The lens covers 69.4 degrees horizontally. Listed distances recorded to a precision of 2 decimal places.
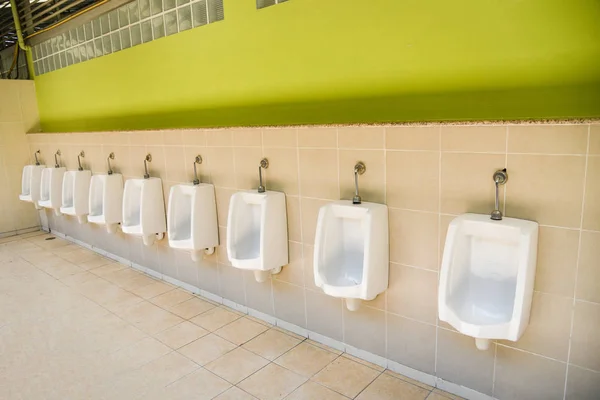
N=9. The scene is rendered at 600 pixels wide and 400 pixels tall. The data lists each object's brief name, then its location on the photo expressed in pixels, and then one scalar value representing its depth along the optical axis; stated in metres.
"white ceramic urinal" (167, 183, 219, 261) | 2.76
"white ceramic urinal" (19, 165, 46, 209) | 4.69
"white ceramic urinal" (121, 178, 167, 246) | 3.16
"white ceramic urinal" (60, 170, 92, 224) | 3.95
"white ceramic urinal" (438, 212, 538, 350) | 1.53
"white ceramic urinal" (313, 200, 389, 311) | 1.93
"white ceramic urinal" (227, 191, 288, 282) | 2.34
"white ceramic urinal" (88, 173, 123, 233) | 3.57
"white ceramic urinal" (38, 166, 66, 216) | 4.35
